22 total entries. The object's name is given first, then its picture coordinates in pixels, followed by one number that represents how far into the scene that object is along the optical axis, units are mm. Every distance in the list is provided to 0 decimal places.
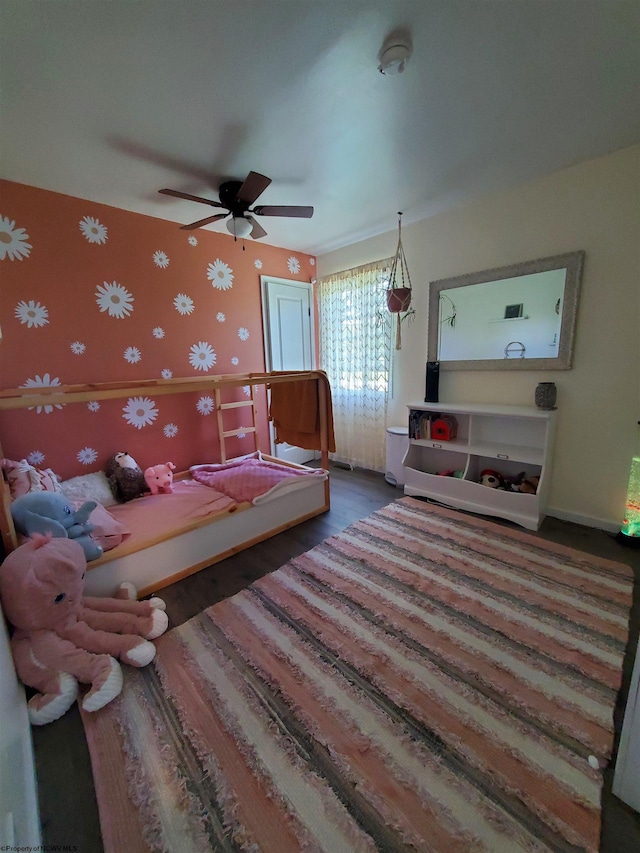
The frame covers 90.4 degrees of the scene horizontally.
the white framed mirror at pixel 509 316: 2291
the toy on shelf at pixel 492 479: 2570
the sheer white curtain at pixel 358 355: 3312
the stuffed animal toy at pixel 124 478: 2373
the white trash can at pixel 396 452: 3133
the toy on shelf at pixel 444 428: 2846
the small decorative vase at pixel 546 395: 2324
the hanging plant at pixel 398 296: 2648
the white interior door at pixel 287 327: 3447
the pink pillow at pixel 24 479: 1876
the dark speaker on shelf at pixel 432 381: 2936
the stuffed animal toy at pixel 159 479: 2523
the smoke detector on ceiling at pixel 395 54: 1211
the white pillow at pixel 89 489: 2223
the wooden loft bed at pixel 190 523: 1566
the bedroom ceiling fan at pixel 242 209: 1868
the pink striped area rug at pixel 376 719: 887
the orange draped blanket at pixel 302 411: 2654
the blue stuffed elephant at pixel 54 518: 1505
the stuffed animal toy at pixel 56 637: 1193
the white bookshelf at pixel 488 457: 2342
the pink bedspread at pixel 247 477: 2324
